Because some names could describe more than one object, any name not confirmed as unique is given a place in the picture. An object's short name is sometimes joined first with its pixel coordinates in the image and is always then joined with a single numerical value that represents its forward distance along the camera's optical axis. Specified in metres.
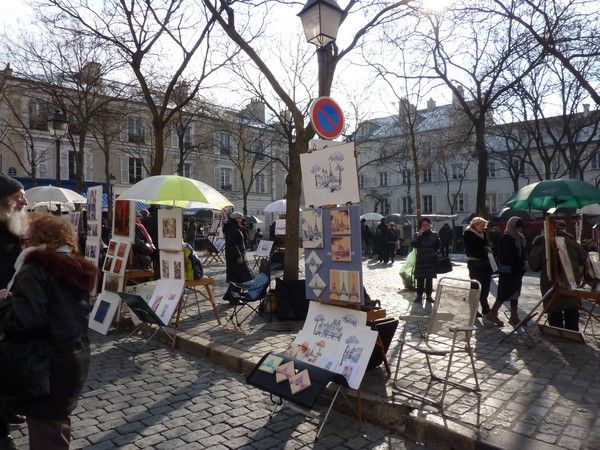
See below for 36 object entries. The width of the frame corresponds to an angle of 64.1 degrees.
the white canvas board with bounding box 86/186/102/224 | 8.00
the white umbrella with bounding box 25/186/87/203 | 11.98
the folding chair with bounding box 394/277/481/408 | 4.39
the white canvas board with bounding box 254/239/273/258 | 14.24
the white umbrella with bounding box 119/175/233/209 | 7.34
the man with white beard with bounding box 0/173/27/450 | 3.76
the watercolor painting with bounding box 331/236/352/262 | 4.59
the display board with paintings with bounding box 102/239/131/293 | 7.55
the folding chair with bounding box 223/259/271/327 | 7.40
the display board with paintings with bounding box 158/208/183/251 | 7.44
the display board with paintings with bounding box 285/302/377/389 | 4.28
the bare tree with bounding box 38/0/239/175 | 12.88
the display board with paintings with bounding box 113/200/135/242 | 7.54
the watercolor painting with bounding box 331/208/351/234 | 4.56
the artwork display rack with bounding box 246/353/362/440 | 3.89
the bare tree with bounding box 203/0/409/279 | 8.72
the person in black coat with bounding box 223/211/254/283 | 10.77
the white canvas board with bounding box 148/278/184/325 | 6.98
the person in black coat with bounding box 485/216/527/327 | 7.51
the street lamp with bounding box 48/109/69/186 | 13.19
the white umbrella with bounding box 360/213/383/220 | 29.23
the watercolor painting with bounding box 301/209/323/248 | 4.86
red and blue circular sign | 4.75
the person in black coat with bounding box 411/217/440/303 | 9.37
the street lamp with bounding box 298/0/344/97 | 5.95
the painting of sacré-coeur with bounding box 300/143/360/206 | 4.50
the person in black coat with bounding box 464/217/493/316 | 7.93
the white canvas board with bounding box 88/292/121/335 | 7.35
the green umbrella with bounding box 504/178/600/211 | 8.07
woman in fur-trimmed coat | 2.65
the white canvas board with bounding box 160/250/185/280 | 7.29
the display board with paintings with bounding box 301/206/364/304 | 4.52
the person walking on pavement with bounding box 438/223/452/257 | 21.14
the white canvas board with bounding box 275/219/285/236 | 15.86
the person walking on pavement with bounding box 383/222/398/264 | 19.41
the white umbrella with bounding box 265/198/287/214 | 18.94
